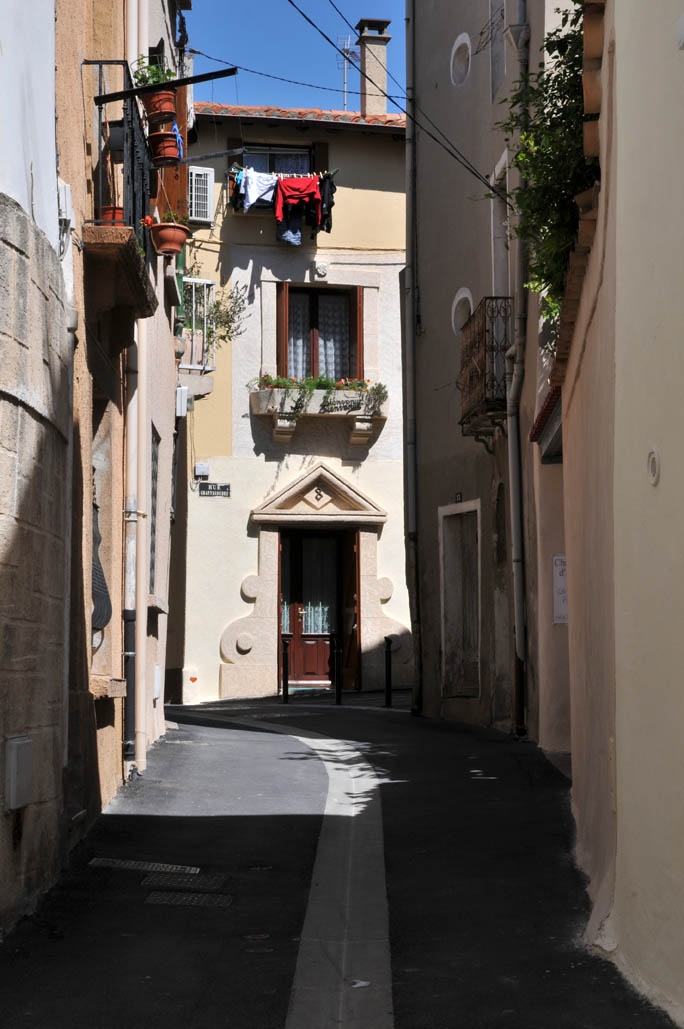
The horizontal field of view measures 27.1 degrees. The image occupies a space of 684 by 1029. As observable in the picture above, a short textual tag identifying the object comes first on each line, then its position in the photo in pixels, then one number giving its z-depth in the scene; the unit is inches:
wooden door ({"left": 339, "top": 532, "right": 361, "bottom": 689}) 928.3
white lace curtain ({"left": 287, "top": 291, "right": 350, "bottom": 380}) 961.5
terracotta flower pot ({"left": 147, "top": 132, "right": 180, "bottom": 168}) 454.9
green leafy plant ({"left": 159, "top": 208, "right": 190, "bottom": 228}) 526.3
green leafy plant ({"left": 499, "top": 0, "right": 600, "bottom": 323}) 327.9
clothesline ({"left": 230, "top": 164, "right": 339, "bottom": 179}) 924.6
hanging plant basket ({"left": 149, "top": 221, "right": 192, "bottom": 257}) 495.2
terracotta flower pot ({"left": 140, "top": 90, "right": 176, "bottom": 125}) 458.9
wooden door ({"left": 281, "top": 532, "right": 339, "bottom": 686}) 952.3
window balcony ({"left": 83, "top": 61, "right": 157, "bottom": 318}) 343.6
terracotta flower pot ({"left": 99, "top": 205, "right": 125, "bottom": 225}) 370.0
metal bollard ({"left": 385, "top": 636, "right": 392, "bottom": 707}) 770.2
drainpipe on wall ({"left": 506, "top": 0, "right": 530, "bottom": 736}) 553.6
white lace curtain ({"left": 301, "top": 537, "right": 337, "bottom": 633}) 959.6
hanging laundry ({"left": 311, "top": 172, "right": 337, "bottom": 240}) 926.4
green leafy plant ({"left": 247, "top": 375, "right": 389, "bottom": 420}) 920.3
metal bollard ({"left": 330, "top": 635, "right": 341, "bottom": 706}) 765.9
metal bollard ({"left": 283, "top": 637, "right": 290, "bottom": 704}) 794.2
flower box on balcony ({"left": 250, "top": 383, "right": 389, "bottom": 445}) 918.4
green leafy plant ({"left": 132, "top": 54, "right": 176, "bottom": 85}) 443.8
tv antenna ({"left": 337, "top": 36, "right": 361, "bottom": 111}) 1023.3
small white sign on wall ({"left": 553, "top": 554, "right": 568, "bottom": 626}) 510.3
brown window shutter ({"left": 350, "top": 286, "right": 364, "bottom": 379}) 956.6
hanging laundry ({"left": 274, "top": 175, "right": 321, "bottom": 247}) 920.9
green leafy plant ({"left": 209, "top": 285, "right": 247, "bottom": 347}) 907.4
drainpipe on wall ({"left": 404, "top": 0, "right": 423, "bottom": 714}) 754.2
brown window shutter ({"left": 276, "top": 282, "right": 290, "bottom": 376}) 941.8
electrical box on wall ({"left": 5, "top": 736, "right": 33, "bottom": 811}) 231.0
